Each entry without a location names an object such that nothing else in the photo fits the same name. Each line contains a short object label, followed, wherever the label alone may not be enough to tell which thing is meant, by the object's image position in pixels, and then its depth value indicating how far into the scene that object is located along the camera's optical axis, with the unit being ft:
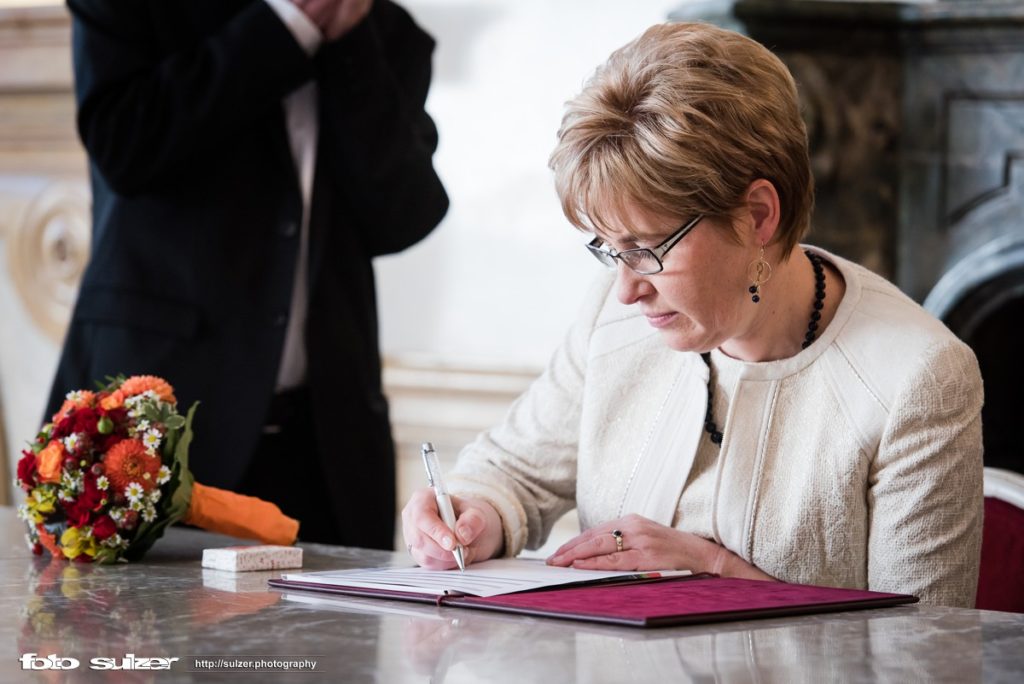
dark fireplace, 10.81
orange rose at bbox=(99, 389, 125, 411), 7.02
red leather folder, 5.76
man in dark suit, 8.29
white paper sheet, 6.15
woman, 6.58
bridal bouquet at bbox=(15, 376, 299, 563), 6.88
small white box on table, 6.77
